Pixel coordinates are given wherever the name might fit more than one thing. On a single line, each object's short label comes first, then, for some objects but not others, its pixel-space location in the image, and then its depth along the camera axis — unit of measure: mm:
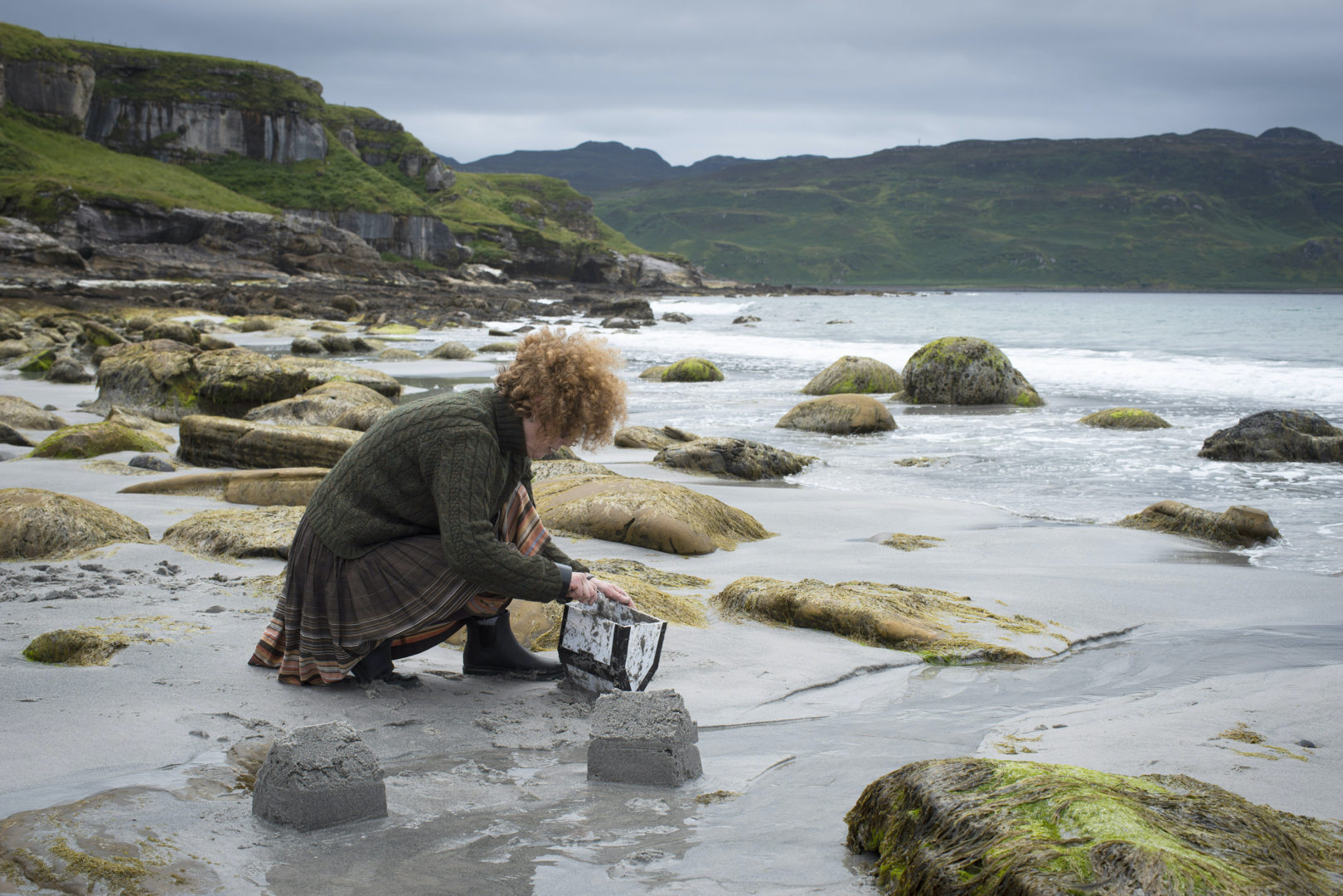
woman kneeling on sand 3500
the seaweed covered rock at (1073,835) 1904
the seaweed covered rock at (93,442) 8773
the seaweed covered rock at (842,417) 12891
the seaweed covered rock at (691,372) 19672
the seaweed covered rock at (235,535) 5543
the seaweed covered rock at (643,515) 6402
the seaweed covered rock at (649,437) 11125
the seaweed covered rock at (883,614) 4559
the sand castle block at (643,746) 2941
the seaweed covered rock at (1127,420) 13172
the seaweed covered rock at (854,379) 17348
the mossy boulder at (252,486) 6961
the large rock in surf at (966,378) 16062
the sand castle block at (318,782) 2531
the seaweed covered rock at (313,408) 11031
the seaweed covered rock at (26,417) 10594
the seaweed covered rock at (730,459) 9711
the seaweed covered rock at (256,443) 8320
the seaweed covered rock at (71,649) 3633
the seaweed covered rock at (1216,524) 7098
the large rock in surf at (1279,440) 10633
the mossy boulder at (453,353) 23594
